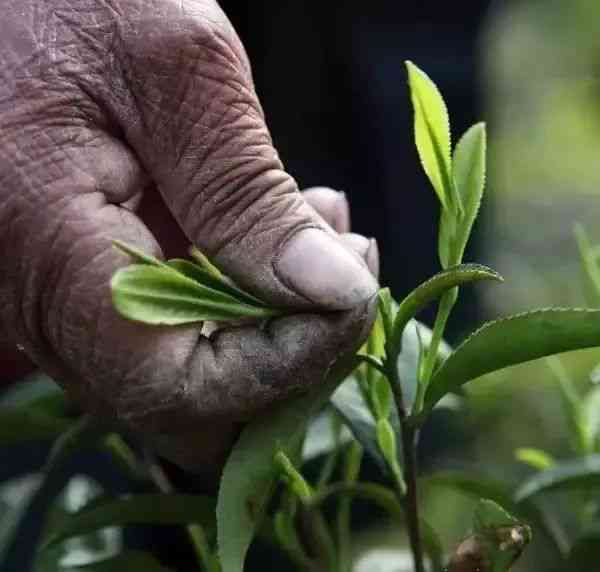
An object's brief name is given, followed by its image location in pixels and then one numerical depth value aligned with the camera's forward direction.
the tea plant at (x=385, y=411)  0.35
